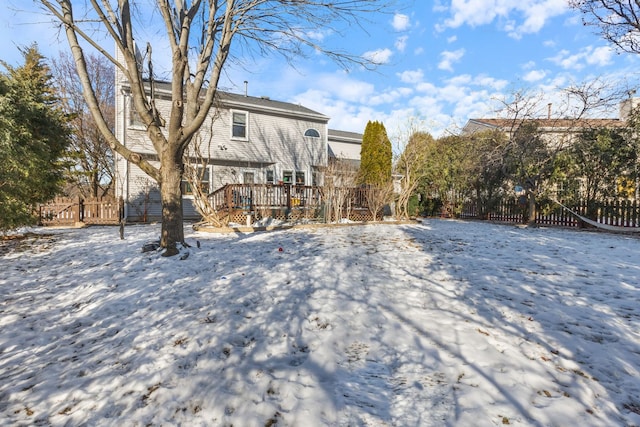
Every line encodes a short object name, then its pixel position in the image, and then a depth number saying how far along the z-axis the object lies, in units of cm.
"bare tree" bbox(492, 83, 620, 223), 1138
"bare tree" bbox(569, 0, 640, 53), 1009
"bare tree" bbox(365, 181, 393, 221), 1214
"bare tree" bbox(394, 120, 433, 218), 1236
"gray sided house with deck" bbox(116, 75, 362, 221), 1400
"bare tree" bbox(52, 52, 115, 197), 1767
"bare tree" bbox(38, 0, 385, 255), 569
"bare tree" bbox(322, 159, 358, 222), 1111
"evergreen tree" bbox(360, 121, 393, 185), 1864
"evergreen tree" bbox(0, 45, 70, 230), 666
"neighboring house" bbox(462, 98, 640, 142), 1102
